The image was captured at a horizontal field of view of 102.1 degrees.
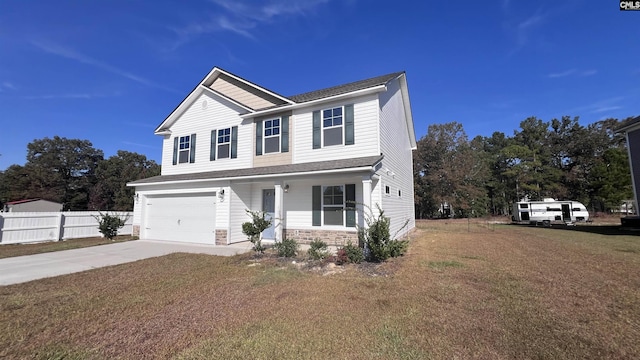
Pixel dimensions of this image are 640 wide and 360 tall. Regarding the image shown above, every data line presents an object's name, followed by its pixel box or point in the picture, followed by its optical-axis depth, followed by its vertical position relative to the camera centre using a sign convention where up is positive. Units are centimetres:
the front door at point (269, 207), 1178 -2
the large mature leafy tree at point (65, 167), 4256 +716
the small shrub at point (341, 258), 761 -152
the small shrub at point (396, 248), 805 -130
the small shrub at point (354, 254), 765 -142
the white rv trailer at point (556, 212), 2284 -58
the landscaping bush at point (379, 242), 763 -107
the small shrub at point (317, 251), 800 -142
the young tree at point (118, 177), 4041 +510
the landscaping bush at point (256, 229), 913 -79
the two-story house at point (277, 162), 1005 +200
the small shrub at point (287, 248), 854 -138
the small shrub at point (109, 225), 1341 -94
